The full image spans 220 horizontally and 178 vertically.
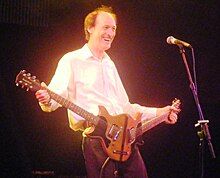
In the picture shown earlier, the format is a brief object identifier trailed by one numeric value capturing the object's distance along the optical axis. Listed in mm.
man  3287
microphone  3597
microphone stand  3471
